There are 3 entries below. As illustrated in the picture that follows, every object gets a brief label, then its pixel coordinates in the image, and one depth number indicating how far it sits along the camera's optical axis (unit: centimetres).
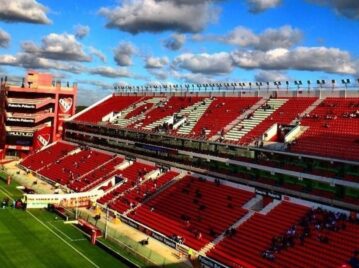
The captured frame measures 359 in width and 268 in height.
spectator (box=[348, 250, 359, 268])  3347
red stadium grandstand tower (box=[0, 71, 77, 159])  8950
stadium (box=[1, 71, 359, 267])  3978
